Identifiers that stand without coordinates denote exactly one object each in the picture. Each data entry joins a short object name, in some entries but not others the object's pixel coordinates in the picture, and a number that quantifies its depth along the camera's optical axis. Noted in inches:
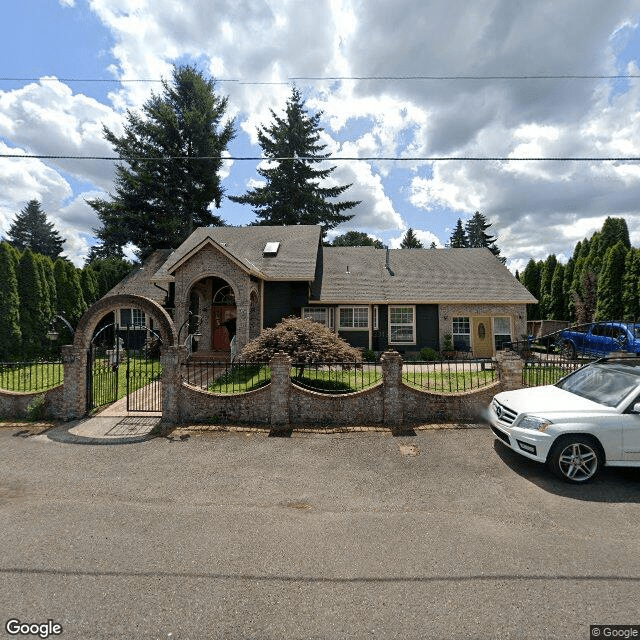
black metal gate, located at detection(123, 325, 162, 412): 410.3
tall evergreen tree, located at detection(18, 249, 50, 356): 743.7
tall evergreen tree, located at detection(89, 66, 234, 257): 1305.4
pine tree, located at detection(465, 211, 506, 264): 2406.5
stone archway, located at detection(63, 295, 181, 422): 353.7
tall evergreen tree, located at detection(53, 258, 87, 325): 864.3
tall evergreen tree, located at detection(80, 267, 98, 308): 952.9
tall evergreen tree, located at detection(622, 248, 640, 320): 784.4
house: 716.7
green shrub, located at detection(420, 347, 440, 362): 686.5
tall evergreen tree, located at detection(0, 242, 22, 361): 696.4
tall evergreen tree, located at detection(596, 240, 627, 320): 827.4
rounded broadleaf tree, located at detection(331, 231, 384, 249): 1990.2
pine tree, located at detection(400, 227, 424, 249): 2299.5
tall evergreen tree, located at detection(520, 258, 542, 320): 1268.5
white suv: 225.5
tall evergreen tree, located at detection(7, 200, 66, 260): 2283.5
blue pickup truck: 553.5
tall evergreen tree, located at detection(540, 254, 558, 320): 1171.9
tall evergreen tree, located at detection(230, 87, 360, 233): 1472.7
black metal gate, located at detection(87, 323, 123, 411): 390.9
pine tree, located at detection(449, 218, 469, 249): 2519.7
